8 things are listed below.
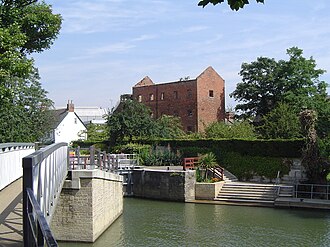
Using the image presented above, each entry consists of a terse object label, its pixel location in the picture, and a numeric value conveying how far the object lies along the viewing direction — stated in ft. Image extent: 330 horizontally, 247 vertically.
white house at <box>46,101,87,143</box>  208.23
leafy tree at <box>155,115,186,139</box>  154.55
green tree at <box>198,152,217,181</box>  107.45
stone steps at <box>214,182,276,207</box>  94.91
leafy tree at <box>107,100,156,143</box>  150.20
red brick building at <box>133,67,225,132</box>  182.19
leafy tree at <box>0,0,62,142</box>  44.30
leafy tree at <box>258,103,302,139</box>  130.21
